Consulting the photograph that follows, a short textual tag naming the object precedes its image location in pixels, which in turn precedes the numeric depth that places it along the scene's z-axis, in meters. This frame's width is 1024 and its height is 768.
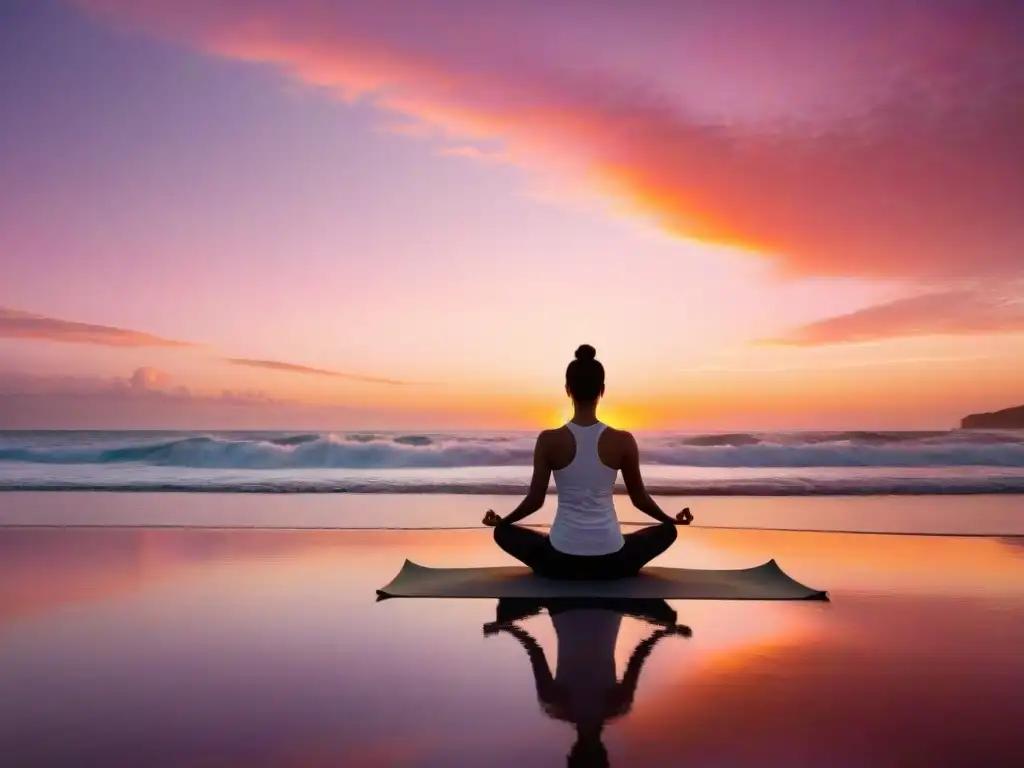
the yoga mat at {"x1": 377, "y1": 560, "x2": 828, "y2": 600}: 4.02
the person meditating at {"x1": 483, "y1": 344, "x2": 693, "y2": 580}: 4.07
